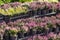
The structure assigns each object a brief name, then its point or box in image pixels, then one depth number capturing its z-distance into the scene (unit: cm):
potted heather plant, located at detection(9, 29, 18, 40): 648
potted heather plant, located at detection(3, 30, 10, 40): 644
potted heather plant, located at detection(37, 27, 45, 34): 695
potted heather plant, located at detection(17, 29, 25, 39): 667
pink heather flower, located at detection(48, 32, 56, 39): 614
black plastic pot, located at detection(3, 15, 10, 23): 846
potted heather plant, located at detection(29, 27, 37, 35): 691
